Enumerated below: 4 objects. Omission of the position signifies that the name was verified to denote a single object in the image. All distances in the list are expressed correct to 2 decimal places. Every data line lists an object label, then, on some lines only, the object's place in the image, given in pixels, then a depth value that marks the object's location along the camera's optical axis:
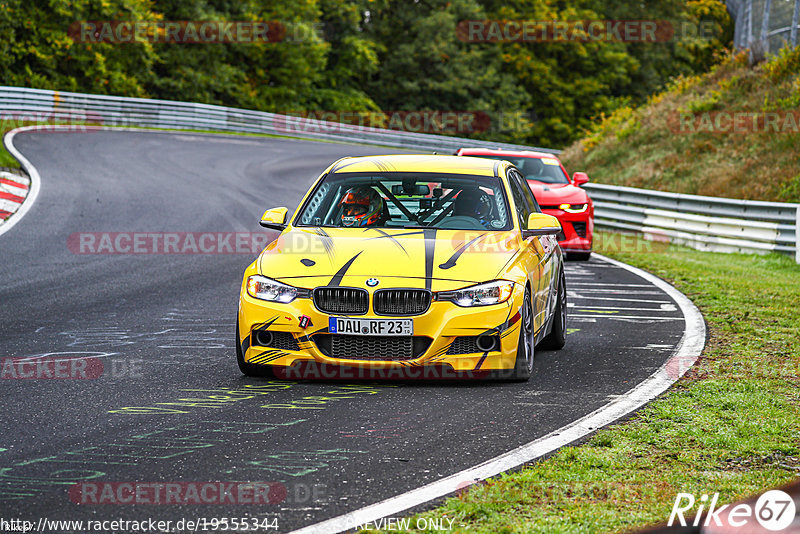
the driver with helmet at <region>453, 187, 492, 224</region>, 16.05
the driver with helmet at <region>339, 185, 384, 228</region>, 16.02
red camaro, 30.78
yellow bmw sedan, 13.62
